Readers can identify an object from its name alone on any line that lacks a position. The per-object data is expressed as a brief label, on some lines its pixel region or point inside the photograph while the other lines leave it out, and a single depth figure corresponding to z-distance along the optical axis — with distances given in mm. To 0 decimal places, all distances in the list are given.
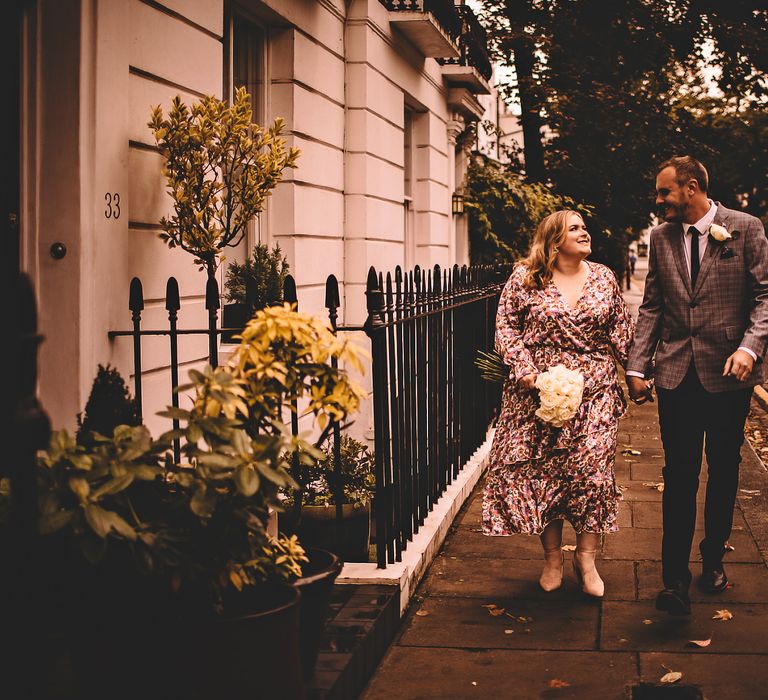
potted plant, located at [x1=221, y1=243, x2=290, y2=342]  6973
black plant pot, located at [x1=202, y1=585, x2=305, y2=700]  3115
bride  5500
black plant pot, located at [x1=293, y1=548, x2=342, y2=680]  3652
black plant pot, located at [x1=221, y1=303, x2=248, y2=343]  7234
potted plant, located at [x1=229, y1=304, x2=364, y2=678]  3348
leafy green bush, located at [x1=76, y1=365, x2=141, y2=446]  3695
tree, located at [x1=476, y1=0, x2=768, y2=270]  17578
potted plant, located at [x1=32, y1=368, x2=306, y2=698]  2934
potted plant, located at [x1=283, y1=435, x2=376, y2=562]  5449
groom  5145
